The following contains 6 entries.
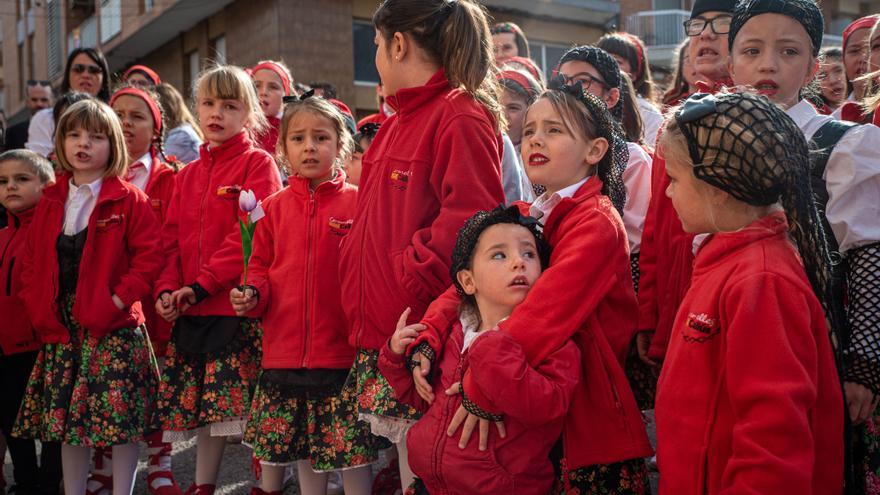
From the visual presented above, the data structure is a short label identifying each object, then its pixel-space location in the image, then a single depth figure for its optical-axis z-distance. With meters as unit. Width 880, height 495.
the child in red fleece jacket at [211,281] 4.16
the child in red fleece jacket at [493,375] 2.50
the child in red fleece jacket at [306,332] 3.72
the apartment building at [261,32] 18.39
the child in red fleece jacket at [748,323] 1.96
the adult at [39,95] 9.20
